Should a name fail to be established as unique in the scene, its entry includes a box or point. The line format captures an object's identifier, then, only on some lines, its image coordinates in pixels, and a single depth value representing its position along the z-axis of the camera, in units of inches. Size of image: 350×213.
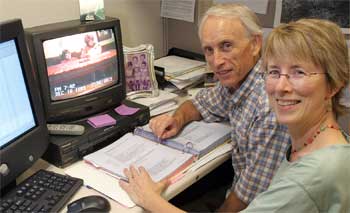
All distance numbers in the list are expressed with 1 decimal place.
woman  32.8
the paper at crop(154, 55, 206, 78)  71.6
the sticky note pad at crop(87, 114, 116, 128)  53.0
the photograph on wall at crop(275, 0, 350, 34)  61.8
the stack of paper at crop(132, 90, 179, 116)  62.9
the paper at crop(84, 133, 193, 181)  46.3
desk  40.9
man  48.2
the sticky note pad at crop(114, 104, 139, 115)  56.9
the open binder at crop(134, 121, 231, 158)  51.1
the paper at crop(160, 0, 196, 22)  78.6
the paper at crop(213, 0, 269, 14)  68.1
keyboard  38.3
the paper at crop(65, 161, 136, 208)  42.0
